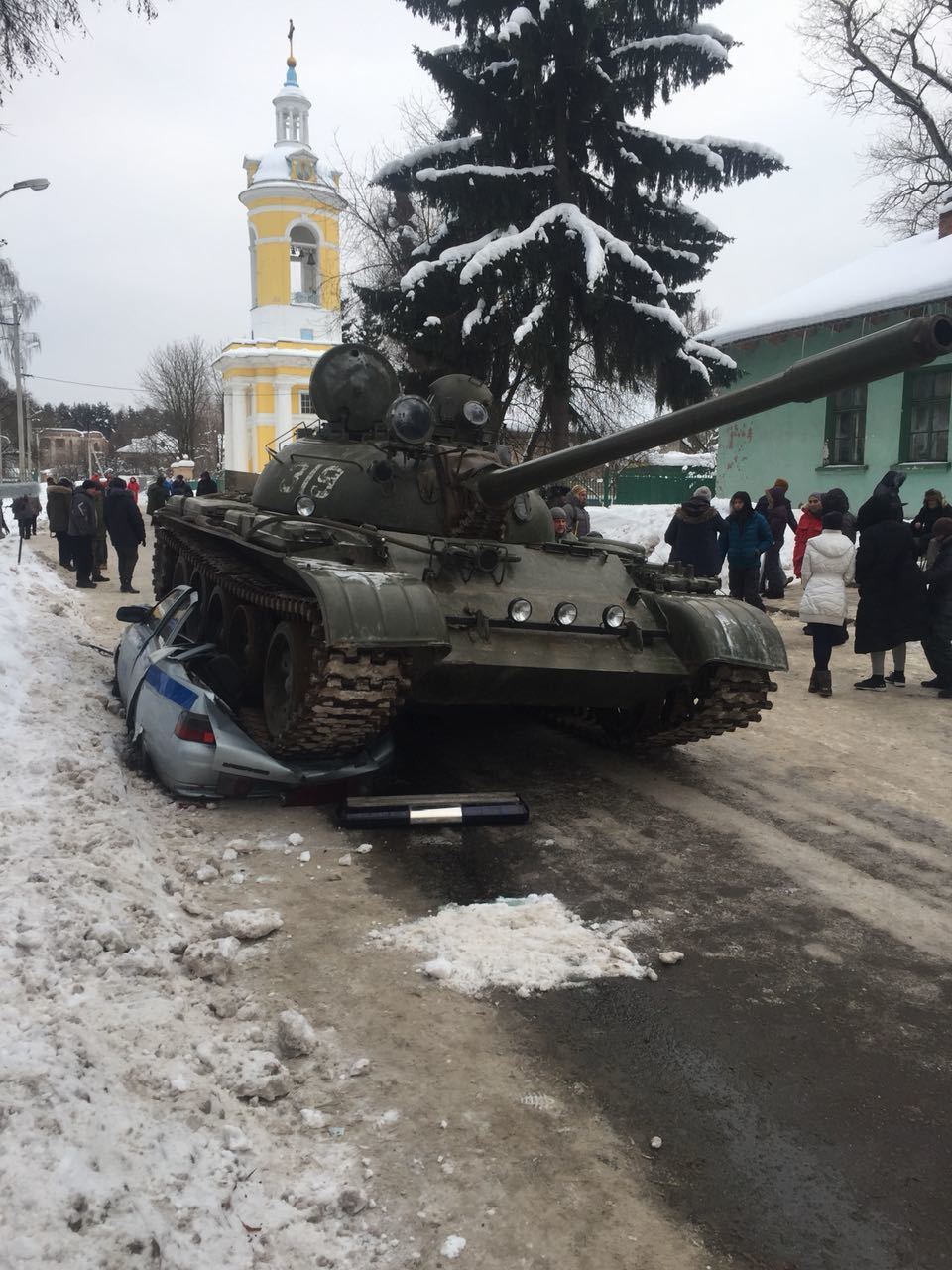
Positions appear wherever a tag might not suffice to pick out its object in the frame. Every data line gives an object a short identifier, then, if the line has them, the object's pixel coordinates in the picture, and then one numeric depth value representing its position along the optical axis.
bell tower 41.72
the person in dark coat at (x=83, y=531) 15.72
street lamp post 47.97
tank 5.80
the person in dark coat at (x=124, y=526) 16.00
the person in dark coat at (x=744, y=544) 13.24
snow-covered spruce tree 16.27
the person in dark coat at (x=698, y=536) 12.21
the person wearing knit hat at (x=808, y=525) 13.77
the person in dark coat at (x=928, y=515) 11.30
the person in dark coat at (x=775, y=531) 15.80
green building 17.52
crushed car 6.10
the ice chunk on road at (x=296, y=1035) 3.60
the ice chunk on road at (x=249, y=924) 4.50
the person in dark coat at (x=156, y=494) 19.22
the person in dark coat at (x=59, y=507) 16.52
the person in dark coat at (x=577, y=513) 14.36
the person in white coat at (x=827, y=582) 9.79
